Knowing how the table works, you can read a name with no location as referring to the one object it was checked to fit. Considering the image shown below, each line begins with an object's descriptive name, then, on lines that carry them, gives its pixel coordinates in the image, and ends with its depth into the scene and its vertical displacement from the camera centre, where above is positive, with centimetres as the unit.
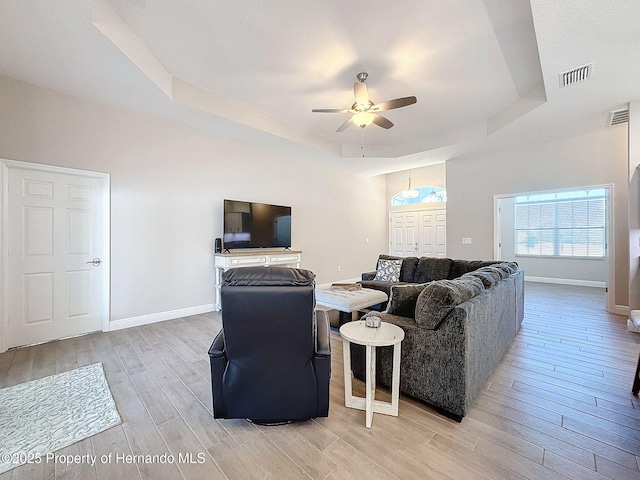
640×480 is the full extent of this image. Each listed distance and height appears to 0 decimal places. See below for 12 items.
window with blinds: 686 +42
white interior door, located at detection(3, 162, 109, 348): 304 -17
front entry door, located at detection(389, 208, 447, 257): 751 +20
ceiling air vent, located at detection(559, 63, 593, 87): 283 +181
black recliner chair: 156 -70
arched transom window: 757 +131
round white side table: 176 -81
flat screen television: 463 +27
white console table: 442 -35
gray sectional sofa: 182 -74
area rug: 161 -124
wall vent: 378 +182
